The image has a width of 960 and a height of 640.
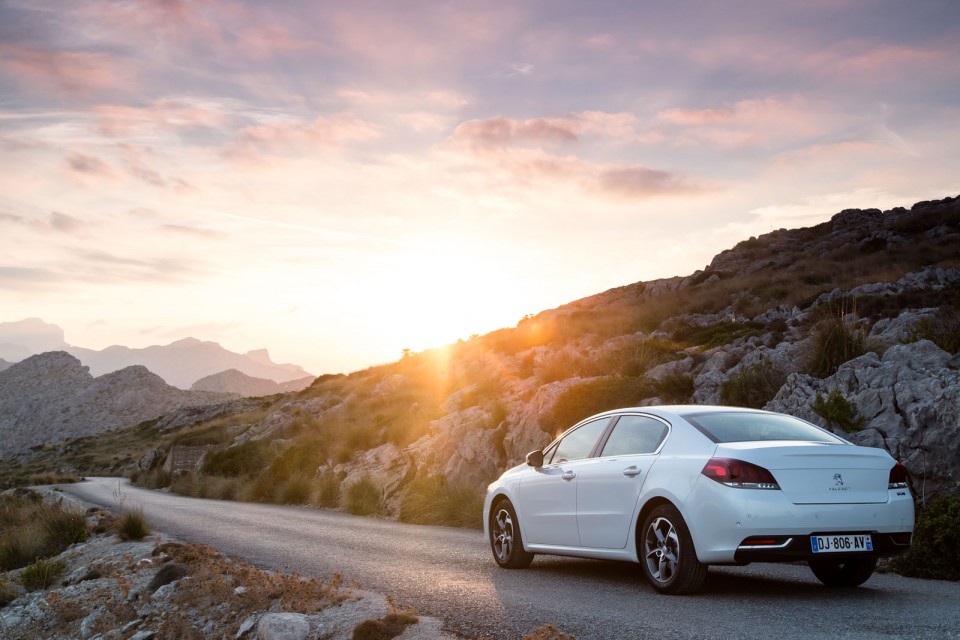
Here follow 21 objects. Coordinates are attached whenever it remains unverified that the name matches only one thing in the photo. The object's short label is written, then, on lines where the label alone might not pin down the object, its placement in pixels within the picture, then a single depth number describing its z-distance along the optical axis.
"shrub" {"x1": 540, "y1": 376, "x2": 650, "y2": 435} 18.25
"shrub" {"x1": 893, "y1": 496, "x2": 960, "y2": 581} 9.36
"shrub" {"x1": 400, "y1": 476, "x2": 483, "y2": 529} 17.36
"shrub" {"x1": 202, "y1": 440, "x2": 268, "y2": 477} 36.50
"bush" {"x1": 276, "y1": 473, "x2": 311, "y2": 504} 25.92
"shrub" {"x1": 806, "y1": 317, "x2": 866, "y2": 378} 15.66
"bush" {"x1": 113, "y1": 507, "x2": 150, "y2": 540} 15.70
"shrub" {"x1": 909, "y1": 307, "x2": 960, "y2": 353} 14.45
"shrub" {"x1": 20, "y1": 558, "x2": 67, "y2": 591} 13.73
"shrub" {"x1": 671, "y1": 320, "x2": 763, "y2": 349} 24.73
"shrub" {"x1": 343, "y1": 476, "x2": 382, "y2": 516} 21.56
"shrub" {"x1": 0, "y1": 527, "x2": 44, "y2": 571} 17.22
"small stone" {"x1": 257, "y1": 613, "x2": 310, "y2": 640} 7.08
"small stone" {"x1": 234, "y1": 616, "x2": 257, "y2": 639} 7.88
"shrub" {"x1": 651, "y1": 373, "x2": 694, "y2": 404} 17.95
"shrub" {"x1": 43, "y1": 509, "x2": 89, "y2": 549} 17.77
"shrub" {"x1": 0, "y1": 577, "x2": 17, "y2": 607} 13.06
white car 7.06
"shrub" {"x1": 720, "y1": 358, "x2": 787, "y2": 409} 15.80
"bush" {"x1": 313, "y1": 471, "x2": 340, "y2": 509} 24.34
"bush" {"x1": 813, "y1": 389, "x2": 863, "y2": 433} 12.31
